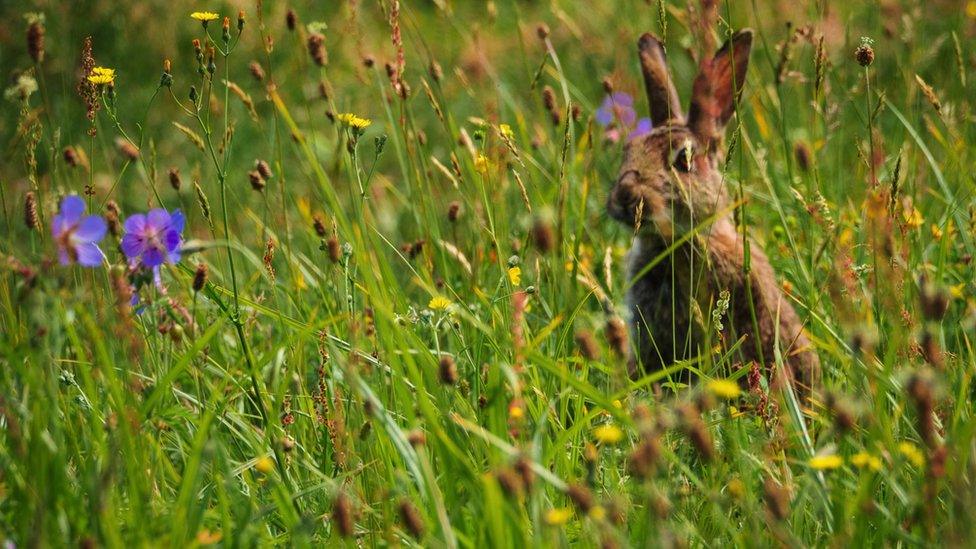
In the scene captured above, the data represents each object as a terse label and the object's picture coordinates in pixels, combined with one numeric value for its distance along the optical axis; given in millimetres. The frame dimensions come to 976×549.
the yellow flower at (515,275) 6084
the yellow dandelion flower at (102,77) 5680
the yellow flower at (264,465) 4430
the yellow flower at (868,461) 4105
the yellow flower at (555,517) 3675
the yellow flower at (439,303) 5848
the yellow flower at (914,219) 6811
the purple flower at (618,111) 9508
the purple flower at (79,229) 4781
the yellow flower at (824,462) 4219
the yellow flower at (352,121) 5715
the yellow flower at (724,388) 4074
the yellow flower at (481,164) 6412
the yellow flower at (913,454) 4309
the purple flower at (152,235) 5395
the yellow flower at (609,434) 4020
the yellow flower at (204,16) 5799
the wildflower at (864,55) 5645
